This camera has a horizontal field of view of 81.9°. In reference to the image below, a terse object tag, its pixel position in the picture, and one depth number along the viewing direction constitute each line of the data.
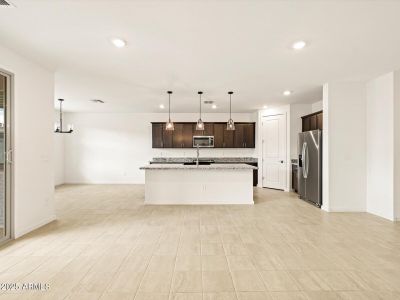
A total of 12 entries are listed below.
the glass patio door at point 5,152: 3.19
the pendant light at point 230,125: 5.10
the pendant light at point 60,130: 6.17
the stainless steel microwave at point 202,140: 8.16
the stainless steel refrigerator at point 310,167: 4.98
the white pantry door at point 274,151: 7.15
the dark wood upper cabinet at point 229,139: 8.24
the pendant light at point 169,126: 5.06
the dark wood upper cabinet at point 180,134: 8.19
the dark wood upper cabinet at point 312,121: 5.69
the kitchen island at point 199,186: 5.40
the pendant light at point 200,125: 5.18
